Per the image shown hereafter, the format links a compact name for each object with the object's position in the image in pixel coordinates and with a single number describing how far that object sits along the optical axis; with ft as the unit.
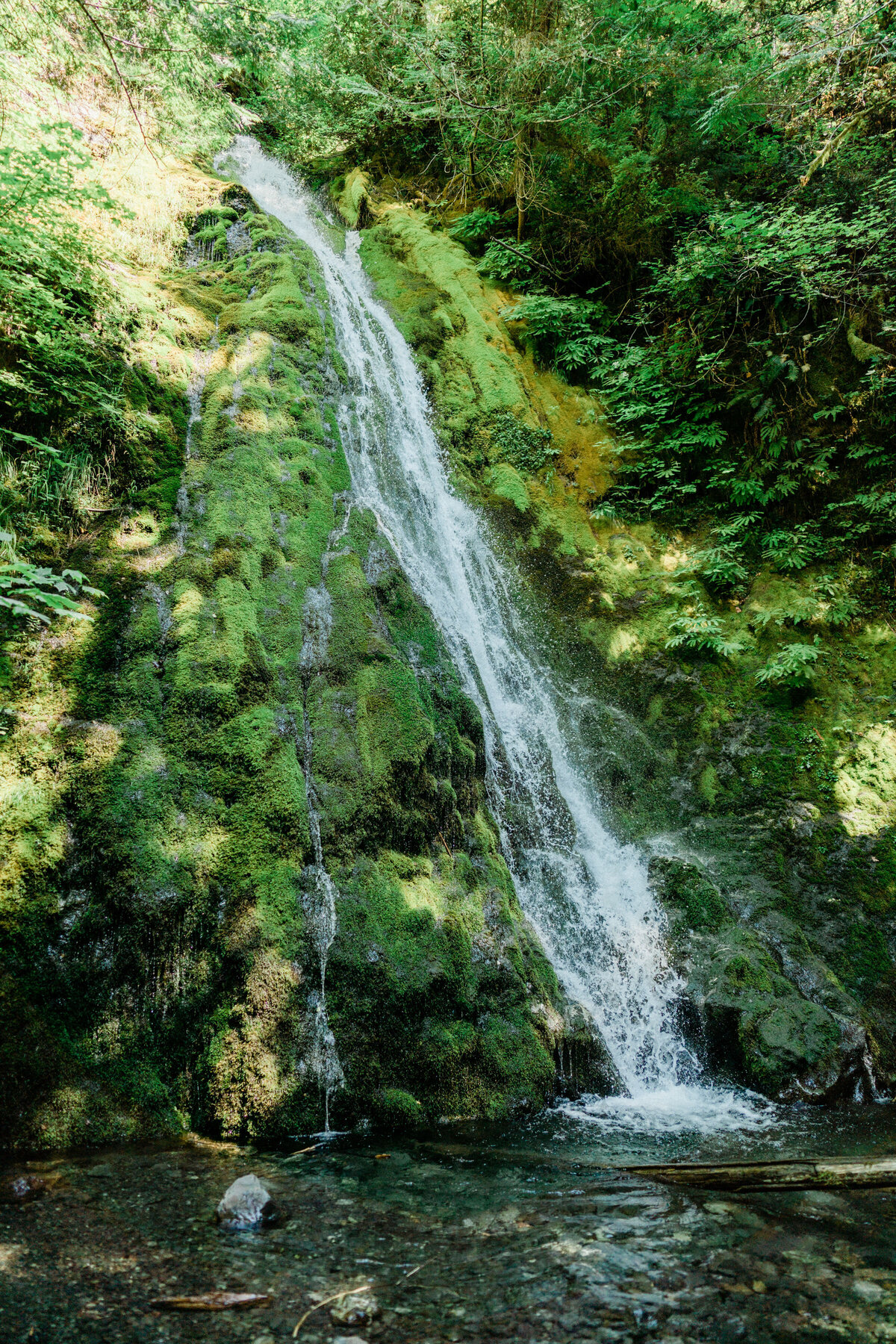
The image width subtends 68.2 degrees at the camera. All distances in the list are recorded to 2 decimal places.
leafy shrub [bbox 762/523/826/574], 27.68
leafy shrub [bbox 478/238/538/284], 38.17
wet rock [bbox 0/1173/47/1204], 9.62
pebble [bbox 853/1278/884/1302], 7.89
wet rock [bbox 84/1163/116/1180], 10.62
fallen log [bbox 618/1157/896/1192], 10.63
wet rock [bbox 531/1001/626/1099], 16.38
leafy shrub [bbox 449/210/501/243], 39.75
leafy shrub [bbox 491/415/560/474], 32.19
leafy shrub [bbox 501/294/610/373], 34.94
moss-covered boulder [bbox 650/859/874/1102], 17.42
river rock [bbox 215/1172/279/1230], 9.37
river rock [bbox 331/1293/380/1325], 7.30
